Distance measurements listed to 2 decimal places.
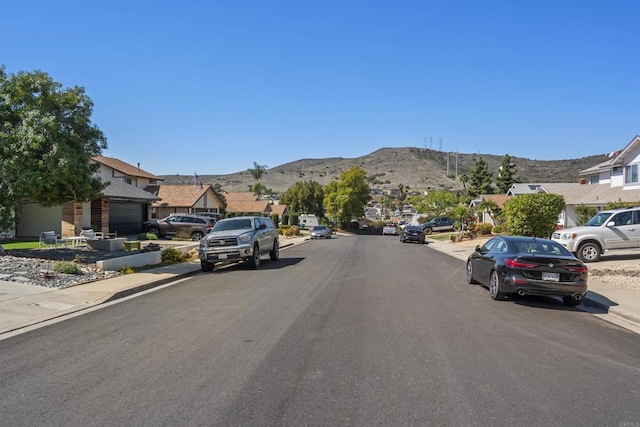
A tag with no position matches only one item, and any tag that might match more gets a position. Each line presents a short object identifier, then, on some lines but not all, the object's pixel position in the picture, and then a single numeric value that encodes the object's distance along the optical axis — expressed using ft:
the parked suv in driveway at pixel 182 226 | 114.32
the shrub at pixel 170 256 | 65.72
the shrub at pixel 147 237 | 104.83
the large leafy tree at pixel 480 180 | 282.77
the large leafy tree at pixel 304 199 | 282.36
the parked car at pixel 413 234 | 138.00
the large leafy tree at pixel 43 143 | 50.44
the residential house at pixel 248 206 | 241.96
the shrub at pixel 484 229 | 139.44
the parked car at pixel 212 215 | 139.03
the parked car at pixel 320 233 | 164.55
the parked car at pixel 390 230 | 221.17
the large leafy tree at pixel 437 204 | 224.33
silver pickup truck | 58.08
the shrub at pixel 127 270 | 52.33
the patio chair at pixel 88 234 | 84.17
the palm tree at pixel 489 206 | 146.92
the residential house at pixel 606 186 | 121.60
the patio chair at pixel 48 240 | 68.19
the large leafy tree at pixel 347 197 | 270.05
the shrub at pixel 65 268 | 47.21
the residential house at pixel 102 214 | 97.50
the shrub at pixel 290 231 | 175.94
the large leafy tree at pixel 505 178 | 283.03
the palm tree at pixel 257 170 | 342.03
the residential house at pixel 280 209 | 267.59
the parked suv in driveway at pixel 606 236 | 60.59
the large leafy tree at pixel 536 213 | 75.15
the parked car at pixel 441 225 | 192.50
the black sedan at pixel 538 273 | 34.76
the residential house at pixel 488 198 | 198.57
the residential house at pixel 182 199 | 170.71
